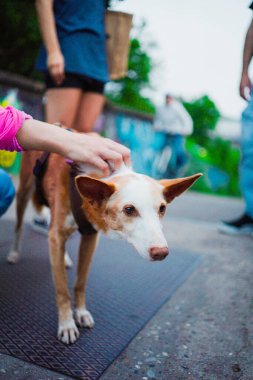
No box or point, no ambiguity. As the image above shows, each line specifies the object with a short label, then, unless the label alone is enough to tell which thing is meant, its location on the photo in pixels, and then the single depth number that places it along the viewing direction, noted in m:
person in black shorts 2.28
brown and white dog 1.38
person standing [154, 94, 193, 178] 8.06
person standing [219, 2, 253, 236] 2.15
